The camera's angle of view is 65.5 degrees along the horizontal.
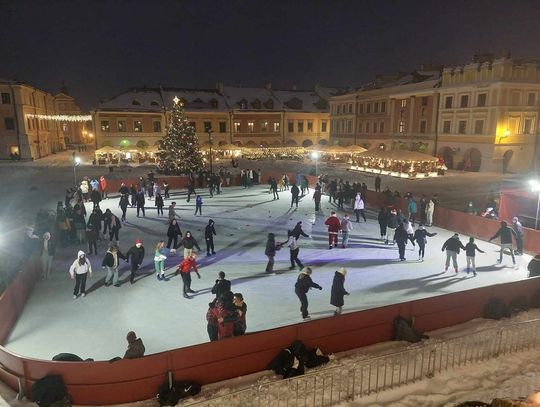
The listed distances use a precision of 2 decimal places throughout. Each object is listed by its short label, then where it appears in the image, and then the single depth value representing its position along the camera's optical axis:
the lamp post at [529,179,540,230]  15.51
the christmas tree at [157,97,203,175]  35.47
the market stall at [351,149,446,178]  33.12
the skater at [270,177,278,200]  25.69
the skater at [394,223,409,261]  13.48
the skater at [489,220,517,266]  13.12
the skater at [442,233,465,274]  12.28
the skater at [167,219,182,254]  14.44
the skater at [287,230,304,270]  12.64
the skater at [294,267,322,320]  9.28
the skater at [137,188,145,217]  20.33
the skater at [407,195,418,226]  17.95
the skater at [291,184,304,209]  21.87
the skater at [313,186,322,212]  21.28
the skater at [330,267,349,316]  9.31
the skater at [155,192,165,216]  20.91
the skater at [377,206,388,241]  16.25
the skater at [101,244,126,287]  11.33
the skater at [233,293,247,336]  8.03
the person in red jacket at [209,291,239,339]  7.88
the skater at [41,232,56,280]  12.41
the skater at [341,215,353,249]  15.21
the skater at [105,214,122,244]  15.59
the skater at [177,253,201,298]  10.62
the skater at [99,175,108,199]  24.81
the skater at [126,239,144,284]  11.58
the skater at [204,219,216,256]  14.09
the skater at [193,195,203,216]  20.42
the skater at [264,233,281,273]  12.09
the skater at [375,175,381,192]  25.58
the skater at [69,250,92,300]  10.62
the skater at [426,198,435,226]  18.38
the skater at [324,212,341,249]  14.91
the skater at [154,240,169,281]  11.80
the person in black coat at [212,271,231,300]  9.11
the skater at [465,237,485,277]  12.13
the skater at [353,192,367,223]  19.12
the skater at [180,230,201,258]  12.08
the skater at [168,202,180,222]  16.67
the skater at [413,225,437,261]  13.50
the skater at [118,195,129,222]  18.80
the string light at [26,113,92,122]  47.22
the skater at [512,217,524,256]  13.96
